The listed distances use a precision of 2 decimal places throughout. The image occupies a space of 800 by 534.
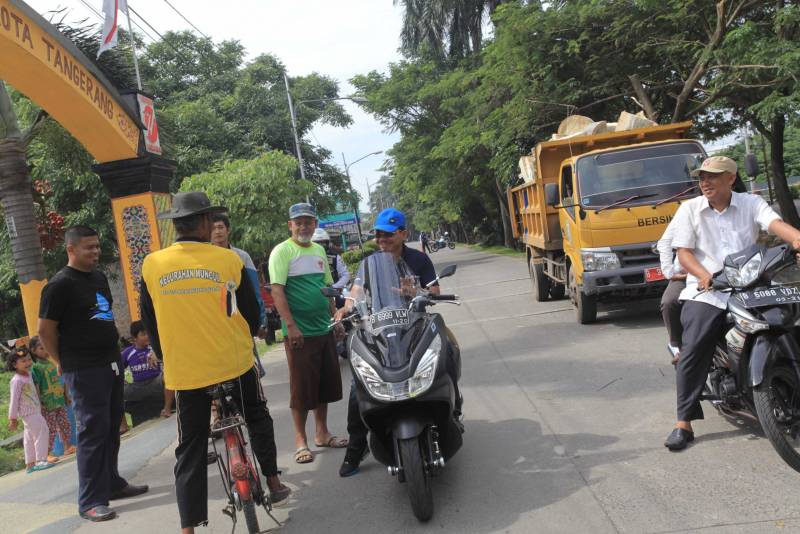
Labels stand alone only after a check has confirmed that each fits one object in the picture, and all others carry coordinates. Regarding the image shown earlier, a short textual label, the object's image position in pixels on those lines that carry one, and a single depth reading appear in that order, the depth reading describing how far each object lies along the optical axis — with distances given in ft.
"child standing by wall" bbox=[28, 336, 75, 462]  23.54
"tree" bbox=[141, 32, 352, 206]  97.35
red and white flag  29.04
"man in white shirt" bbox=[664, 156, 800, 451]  14.25
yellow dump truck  28.55
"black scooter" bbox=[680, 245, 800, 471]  12.82
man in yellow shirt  12.20
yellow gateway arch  23.63
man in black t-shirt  15.30
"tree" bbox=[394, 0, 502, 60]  107.45
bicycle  12.20
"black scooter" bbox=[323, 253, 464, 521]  12.65
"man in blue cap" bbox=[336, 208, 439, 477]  15.20
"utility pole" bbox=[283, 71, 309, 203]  102.73
